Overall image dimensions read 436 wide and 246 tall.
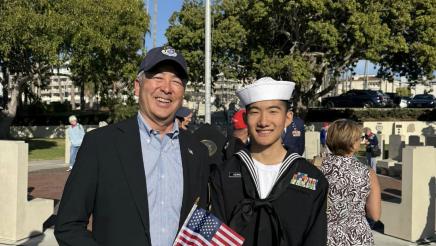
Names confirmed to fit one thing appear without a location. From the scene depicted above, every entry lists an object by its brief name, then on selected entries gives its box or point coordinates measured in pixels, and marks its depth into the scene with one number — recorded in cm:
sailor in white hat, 236
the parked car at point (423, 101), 4047
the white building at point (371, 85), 9597
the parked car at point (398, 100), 4261
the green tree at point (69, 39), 1705
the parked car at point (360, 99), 3906
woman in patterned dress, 349
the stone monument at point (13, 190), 680
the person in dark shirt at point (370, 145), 1334
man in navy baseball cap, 216
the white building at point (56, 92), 13094
